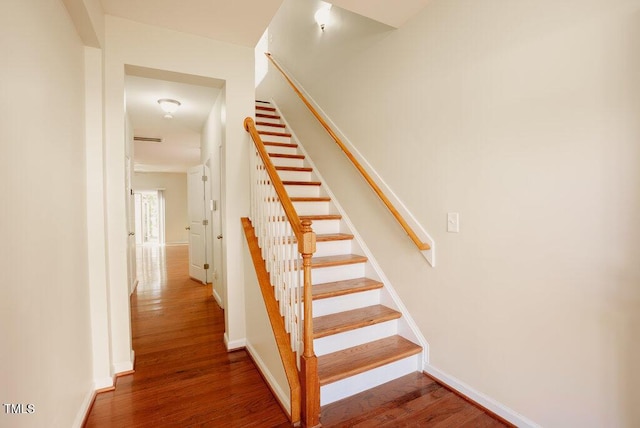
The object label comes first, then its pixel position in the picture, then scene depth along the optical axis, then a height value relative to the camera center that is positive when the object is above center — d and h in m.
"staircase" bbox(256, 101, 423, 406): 1.96 -0.79
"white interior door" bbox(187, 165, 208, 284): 4.92 -0.20
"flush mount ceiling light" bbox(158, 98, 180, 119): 3.64 +1.34
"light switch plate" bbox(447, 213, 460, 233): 1.95 -0.09
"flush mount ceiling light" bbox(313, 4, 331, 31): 3.28 +2.17
